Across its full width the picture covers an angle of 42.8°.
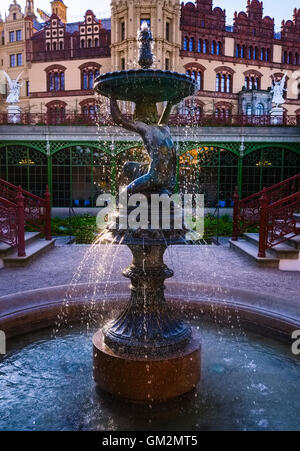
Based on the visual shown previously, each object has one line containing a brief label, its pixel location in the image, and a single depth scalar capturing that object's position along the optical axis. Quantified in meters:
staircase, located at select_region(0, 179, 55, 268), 8.77
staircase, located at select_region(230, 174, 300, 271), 8.88
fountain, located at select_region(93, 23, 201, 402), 3.41
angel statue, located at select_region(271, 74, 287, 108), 29.90
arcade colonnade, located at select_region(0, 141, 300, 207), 20.20
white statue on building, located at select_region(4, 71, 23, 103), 28.59
